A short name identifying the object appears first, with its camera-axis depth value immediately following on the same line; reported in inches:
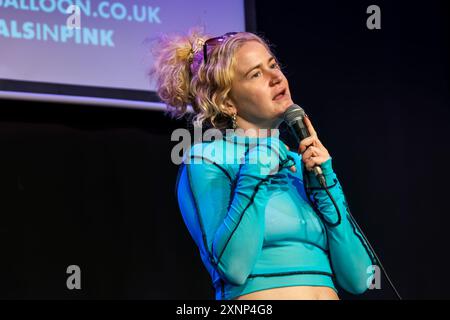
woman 150.4
